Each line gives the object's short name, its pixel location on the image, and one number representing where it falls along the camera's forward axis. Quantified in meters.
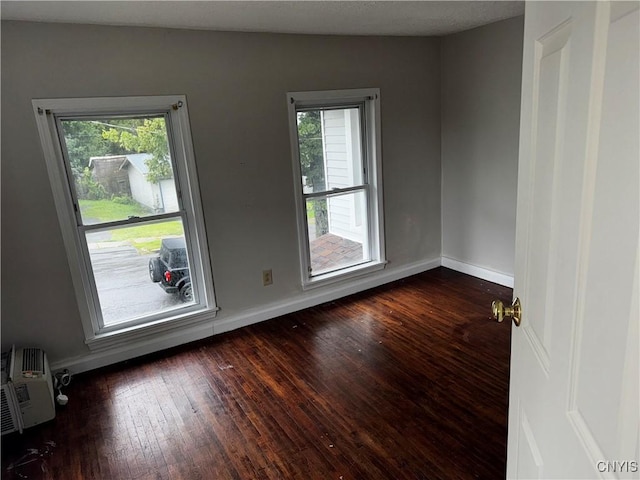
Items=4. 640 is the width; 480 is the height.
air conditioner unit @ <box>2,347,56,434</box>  2.29
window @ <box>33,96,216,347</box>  2.63
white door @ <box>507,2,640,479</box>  0.57
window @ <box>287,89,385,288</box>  3.43
